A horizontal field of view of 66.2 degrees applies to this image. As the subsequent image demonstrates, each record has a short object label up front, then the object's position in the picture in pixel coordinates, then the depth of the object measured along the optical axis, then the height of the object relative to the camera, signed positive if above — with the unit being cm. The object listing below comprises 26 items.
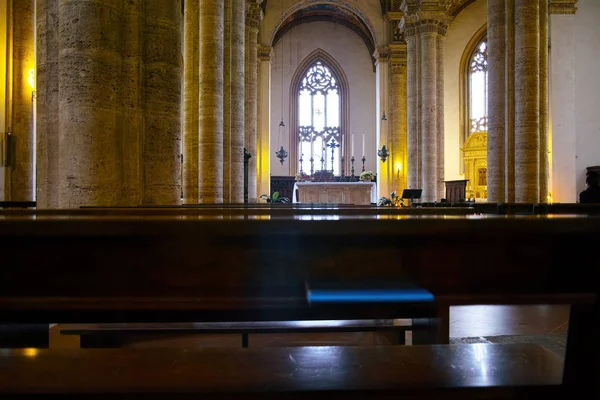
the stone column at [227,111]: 1126 +221
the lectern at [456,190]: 1894 +42
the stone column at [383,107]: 2303 +468
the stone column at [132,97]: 474 +108
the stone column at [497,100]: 1101 +241
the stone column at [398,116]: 2228 +412
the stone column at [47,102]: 527 +115
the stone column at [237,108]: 1151 +234
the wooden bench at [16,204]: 832 -5
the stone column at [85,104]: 426 +91
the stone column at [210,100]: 935 +209
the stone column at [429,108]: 1683 +339
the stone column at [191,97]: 976 +226
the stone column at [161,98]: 505 +115
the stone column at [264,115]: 2259 +427
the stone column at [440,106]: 1705 +347
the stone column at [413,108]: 1745 +354
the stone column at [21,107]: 1060 +220
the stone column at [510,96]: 1084 +245
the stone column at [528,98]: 1048 +234
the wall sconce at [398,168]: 2230 +156
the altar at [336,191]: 1855 +37
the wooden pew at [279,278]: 140 -25
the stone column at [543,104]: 1068 +223
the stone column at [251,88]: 1630 +411
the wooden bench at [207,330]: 308 -90
